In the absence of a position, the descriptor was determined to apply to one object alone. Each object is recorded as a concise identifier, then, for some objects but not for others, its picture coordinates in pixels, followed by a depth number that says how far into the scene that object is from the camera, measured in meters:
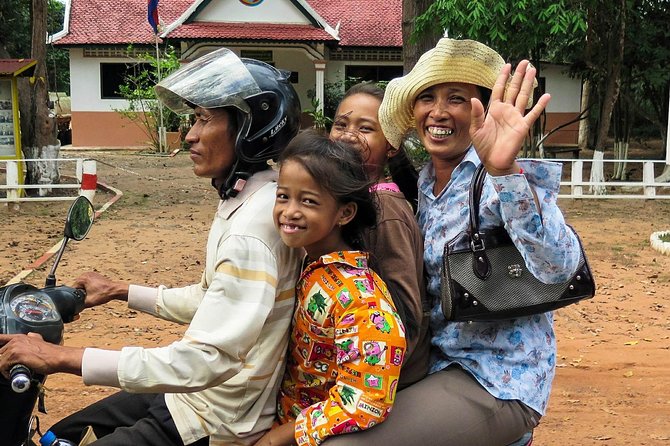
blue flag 22.06
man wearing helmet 2.03
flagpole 22.97
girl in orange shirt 2.05
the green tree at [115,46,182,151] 23.23
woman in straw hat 2.09
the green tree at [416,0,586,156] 12.88
